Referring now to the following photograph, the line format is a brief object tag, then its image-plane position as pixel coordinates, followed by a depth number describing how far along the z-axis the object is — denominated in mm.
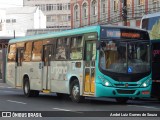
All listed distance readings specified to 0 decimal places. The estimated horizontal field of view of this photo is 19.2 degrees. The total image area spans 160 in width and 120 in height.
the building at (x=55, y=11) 125938
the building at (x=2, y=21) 104562
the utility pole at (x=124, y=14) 31431
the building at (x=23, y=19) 112375
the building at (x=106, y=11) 46000
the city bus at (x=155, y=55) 20433
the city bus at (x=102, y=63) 17797
